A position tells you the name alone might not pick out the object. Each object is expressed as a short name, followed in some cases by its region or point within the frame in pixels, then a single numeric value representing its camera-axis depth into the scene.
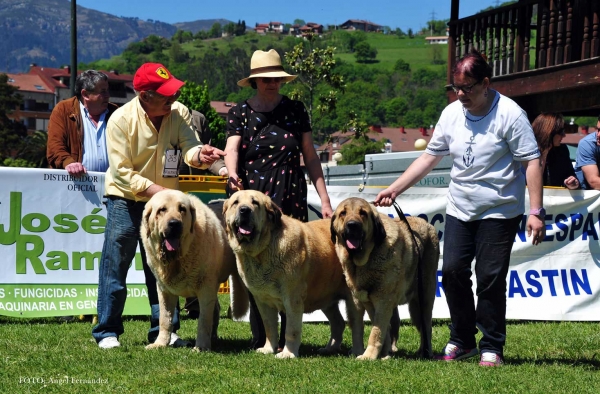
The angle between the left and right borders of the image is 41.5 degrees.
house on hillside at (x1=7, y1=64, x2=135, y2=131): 140.00
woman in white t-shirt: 5.67
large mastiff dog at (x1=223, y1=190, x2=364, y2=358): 5.95
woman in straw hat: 6.49
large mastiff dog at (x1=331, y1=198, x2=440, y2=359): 6.00
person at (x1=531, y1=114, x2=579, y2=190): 8.89
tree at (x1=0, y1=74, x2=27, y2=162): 88.88
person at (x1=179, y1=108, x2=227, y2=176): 9.06
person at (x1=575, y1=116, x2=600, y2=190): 8.72
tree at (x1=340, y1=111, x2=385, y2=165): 69.38
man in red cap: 6.41
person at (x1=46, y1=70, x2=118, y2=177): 7.51
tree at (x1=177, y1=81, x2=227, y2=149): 85.88
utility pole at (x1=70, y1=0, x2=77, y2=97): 17.12
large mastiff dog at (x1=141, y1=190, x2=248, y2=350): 6.05
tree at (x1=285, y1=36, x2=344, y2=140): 31.34
